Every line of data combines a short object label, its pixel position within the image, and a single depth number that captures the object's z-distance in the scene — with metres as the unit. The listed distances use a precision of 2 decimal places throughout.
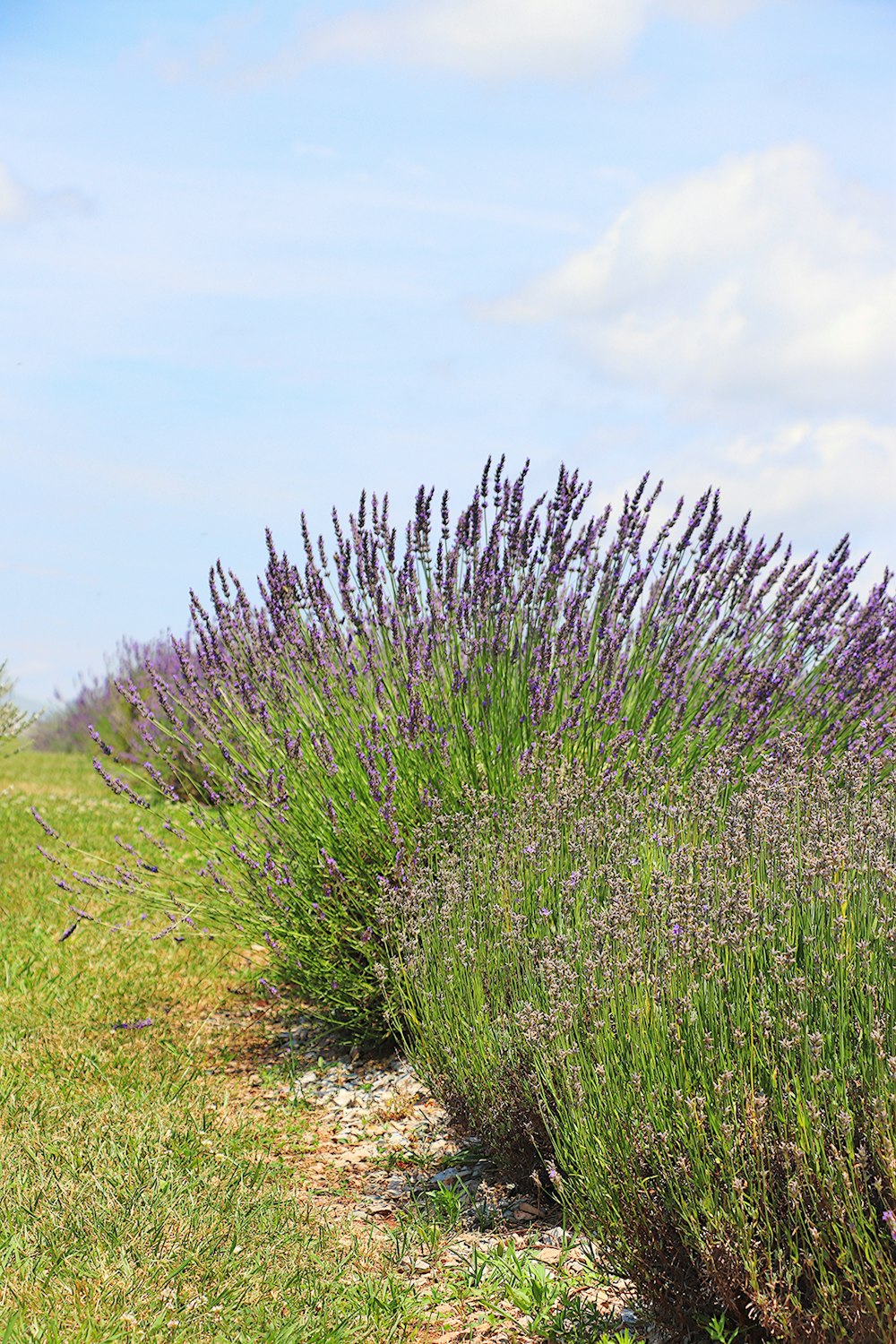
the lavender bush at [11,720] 11.18
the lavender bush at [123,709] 13.23
